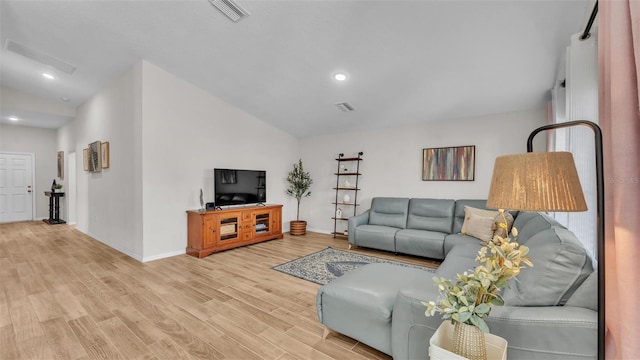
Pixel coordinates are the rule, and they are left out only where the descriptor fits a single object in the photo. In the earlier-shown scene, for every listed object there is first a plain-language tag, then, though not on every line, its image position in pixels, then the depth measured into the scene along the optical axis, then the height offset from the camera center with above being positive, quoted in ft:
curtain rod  5.65 +3.64
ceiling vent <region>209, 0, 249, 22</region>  8.23 +5.56
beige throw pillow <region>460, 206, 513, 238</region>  10.51 -1.57
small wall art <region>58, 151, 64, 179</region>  21.88 +1.35
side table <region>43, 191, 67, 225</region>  21.42 -2.31
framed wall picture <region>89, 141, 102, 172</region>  15.40 +1.41
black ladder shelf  17.61 -0.59
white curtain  6.52 +1.70
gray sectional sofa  3.60 -2.26
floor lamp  3.01 -0.10
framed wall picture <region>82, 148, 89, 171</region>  16.84 +1.38
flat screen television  14.40 -0.41
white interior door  21.15 -0.57
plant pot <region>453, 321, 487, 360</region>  3.28 -2.10
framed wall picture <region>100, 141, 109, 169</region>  14.60 +1.45
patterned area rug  10.29 -3.78
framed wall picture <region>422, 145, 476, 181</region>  13.96 +0.87
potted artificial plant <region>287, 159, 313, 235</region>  18.58 -0.42
